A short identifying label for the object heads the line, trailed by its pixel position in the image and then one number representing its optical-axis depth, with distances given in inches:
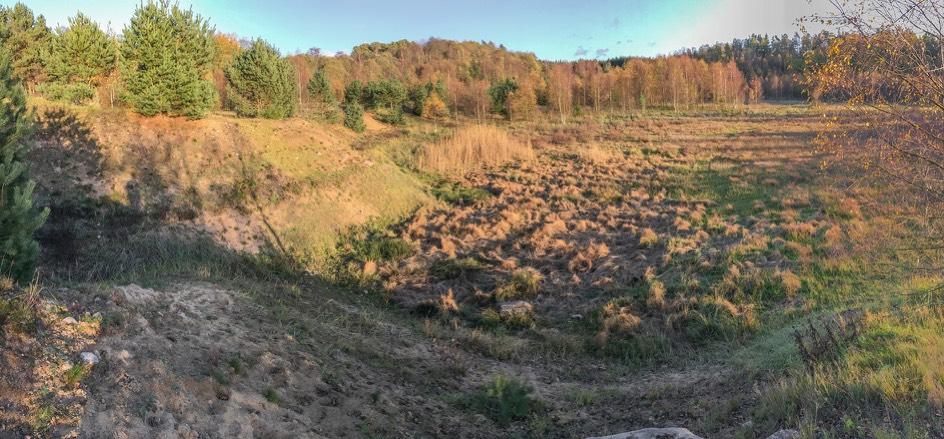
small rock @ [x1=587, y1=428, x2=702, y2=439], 200.5
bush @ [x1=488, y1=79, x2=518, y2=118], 2428.6
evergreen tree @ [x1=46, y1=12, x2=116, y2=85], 795.4
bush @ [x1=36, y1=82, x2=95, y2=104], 679.7
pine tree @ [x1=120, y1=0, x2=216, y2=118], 695.7
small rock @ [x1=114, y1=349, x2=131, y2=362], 227.1
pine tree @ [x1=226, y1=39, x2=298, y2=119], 948.0
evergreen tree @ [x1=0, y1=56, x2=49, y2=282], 313.4
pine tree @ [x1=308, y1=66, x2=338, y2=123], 1515.7
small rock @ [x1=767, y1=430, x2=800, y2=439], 196.1
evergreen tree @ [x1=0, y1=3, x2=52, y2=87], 948.0
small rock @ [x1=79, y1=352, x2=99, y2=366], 214.3
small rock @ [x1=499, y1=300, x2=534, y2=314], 475.5
